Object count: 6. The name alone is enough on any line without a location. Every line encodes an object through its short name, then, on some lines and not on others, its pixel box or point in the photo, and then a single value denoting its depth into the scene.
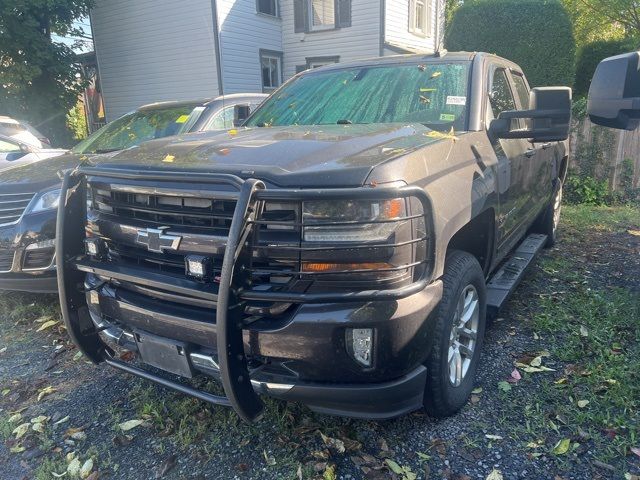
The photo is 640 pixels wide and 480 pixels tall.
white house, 14.33
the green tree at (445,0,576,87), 10.52
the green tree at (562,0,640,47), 13.23
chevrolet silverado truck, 1.99
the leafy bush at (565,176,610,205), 8.34
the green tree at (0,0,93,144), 12.84
